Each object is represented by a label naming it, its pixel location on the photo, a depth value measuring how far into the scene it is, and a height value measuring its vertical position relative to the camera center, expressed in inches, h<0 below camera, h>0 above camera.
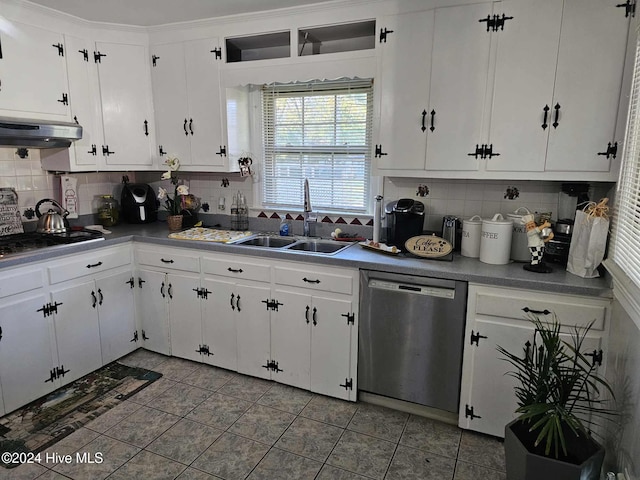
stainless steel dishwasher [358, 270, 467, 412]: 89.6 -36.4
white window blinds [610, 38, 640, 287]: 65.7 -4.9
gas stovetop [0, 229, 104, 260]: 102.3 -18.7
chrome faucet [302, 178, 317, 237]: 119.0 -12.2
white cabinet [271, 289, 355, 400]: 100.8 -42.1
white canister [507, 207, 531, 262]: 95.4 -15.7
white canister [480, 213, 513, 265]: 92.4 -14.8
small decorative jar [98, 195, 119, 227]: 137.6 -13.5
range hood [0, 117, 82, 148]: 100.0 +9.1
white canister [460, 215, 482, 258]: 97.9 -15.1
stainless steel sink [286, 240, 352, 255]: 117.0 -20.7
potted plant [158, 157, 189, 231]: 128.6 -8.3
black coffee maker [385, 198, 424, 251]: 103.7 -11.8
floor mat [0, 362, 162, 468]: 88.9 -56.2
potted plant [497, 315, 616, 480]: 61.8 -41.5
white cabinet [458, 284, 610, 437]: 79.4 -32.7
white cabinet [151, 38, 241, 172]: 121.3 +19.9
